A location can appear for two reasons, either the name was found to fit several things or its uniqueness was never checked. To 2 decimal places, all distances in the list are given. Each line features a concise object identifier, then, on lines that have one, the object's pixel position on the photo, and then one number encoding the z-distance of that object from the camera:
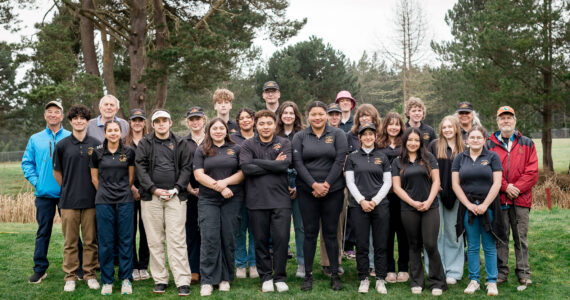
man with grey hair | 5.64
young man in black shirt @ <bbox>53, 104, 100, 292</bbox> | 5.16
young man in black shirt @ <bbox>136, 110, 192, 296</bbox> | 5.01
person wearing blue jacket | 5.46
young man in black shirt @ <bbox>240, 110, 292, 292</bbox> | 5.07
